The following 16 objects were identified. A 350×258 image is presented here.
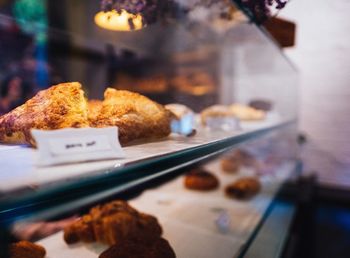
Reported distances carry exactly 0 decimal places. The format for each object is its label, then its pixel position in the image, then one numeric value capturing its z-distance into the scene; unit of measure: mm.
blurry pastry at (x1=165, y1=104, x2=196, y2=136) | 716
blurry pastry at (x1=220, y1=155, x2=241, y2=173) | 1791
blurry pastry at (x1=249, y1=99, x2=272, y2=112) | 1582
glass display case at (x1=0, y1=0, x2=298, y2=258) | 312
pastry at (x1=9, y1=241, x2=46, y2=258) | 535
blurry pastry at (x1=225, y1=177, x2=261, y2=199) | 1474
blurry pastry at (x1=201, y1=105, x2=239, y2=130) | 988
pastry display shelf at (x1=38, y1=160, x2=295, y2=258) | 790
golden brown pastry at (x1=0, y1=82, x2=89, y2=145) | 454
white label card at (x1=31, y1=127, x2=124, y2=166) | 320
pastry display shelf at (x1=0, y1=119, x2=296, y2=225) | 247
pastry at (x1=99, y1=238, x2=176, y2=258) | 630
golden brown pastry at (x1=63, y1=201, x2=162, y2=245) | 732
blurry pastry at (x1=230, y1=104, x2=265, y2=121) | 1409
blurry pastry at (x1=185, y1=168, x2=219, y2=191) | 1495
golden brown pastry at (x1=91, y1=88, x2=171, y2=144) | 501
